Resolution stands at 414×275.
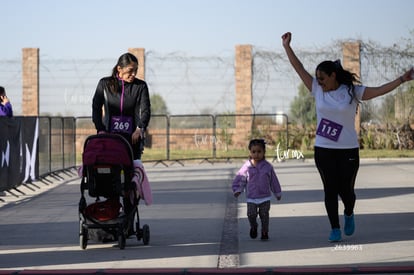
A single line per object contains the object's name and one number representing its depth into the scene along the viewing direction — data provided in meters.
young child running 10.73
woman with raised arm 10.30
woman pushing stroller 10.44
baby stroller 9.87
